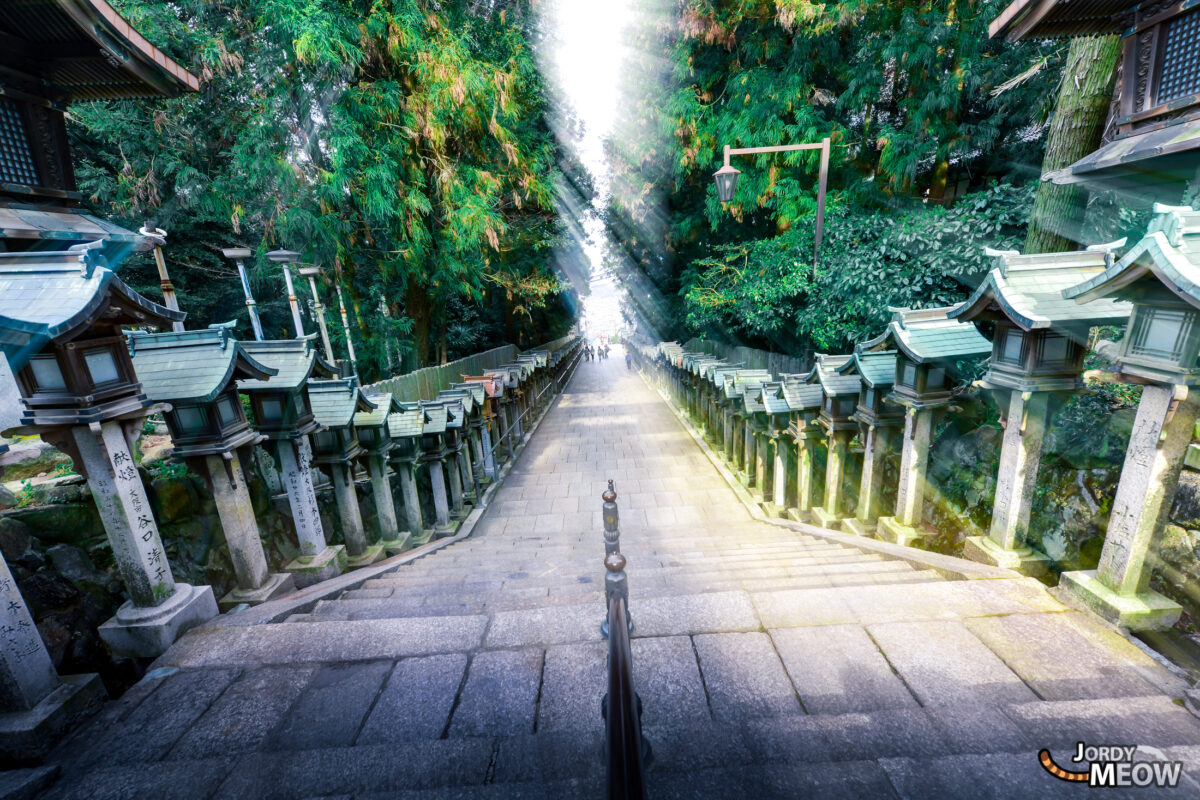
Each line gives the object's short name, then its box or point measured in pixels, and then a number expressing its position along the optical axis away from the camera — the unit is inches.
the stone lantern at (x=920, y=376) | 196.9
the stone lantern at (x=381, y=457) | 266.4
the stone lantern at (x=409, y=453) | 292.2
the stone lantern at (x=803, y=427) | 289.4
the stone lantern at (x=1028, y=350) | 149.9
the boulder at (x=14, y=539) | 167.3
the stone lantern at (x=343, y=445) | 243.0
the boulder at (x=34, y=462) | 242.8
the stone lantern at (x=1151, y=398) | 114.5
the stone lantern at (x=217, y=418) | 173.3
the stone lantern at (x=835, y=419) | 260.4
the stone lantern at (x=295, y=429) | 212.5
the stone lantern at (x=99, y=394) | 127.8
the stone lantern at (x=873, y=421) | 231.3
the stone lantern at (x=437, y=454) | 316.8
